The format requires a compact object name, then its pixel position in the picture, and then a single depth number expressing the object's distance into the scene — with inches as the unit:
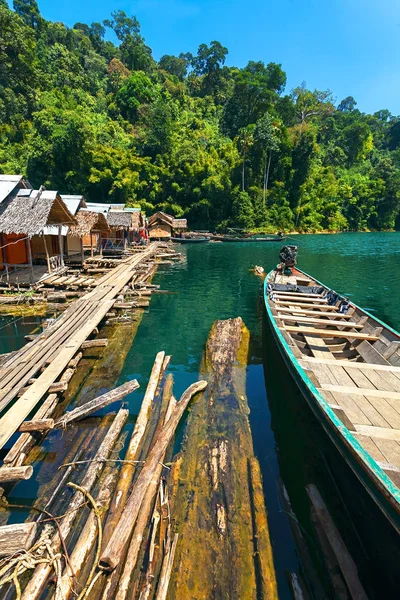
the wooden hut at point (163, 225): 1787.6
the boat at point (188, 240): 1723.7
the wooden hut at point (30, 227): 550.3
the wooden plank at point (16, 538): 147.9
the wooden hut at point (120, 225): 1091.9
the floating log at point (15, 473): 180.2
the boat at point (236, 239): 1754.4
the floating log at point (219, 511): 153.3
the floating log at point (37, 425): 227.8
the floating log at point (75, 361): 336.1
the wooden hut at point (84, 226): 782.4
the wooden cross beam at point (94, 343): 382.9
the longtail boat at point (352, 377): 154.8
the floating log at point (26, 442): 204.1
